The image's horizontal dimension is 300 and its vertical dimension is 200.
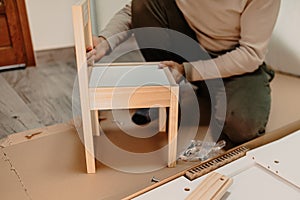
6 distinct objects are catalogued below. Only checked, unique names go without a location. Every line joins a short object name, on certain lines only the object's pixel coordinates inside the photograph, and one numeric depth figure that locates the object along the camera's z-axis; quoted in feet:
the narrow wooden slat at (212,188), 1.71
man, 2.85
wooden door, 5.60
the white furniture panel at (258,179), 1.80
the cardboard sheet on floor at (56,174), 2.50
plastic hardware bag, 2.84
